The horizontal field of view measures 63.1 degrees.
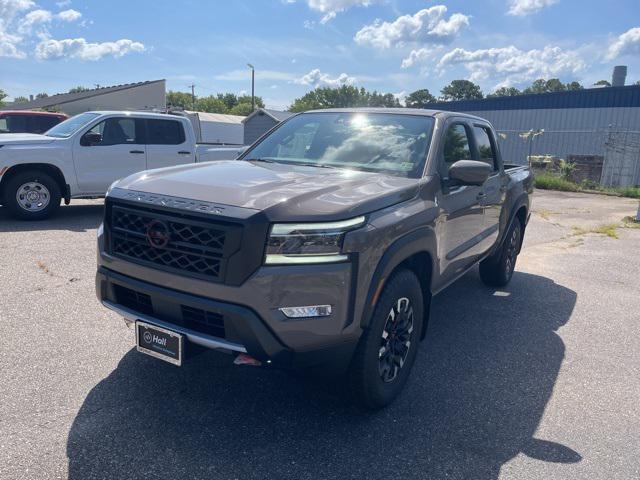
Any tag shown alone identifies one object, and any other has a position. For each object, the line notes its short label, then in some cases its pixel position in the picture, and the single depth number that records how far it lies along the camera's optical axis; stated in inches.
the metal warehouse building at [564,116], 1035.9
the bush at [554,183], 740.0
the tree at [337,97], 3681.1
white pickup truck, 324.2
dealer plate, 107.4
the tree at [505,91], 3743.4
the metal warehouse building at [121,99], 1619.1
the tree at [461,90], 3961.6
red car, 541.6
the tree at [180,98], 3999.0
